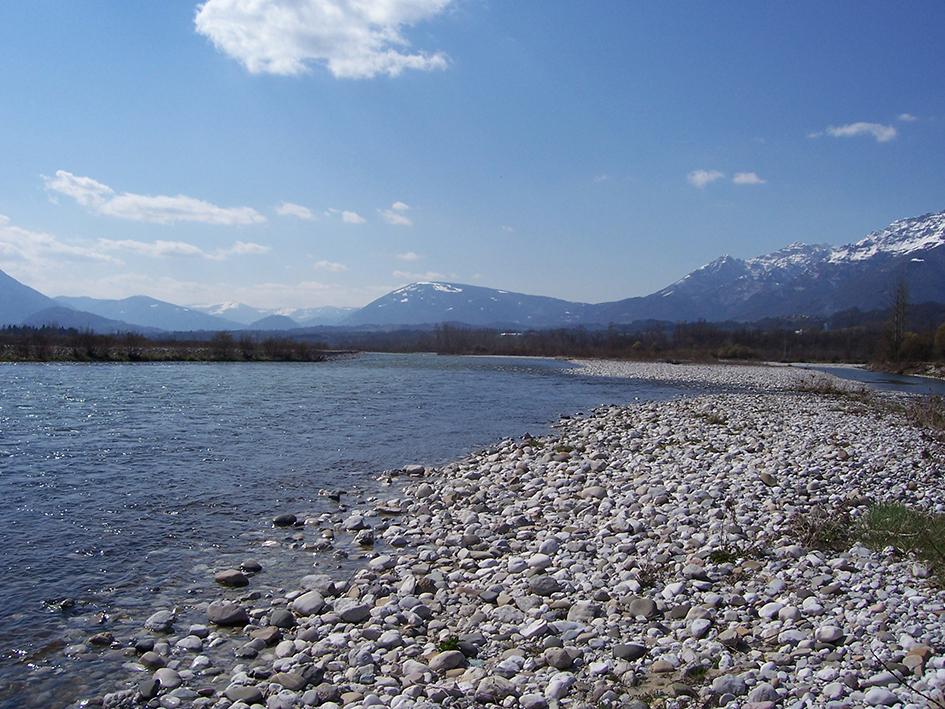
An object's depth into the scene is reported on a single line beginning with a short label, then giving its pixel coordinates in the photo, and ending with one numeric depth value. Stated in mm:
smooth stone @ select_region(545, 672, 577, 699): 4949
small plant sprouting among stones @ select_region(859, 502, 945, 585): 6773
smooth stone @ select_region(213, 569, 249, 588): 8023
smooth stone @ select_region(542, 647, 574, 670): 5426
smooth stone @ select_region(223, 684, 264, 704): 5258
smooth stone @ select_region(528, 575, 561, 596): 7217
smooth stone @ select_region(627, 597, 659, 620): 6379
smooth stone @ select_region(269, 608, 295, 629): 6785
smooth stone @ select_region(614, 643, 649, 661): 5512
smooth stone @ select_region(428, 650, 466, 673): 5598
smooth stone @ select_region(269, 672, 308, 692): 5406
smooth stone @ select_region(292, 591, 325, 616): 7105
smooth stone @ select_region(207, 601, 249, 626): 6867
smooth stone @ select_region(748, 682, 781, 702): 4500
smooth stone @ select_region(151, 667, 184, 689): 5566
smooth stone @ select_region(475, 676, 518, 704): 5008
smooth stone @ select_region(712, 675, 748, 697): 4684
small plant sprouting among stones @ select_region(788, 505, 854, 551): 7879
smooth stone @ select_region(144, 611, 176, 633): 6734
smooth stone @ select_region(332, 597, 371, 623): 6828
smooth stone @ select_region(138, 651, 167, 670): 5938
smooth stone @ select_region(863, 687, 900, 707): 4203
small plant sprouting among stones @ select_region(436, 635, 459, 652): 5995
